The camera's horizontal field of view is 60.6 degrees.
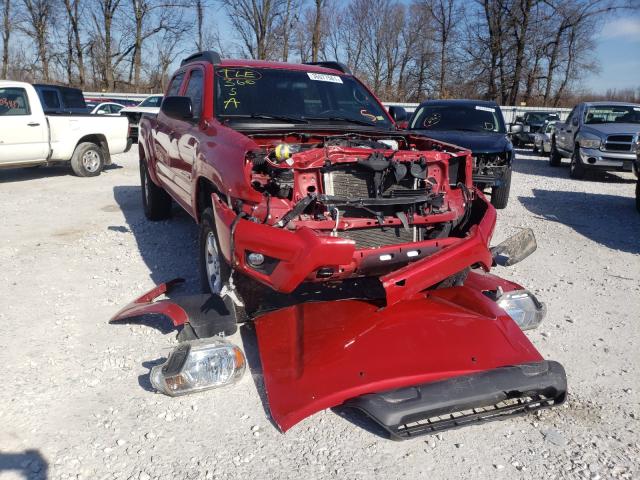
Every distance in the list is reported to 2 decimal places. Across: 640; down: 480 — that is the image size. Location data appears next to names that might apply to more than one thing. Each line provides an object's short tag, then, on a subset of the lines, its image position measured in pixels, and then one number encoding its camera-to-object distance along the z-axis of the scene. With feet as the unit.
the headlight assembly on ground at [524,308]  12.97
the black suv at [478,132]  27.48
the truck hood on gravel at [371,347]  9.50
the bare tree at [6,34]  121.29
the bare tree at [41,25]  123.24
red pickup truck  9.61
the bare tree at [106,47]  121.70
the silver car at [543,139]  57.36
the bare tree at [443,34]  131.34
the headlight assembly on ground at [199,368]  9.89
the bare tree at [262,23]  123.44
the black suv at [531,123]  66.28
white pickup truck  32.50
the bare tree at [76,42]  123.44
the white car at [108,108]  58.80
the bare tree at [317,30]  120.98
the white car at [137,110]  52.65
